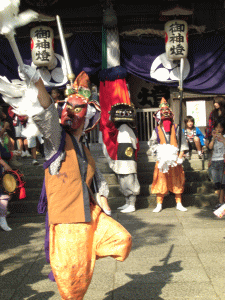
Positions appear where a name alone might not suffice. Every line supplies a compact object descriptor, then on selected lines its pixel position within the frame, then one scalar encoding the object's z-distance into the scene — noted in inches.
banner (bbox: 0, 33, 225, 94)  375.2
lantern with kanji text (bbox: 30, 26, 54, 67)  363.3
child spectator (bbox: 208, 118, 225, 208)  276.2
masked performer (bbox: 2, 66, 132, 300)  109.4
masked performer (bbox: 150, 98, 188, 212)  294.0
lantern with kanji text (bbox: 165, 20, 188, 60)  358.6
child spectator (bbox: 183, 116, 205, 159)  374.3
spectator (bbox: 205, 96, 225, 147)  282.1
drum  238.2
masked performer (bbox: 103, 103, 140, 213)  301.4
